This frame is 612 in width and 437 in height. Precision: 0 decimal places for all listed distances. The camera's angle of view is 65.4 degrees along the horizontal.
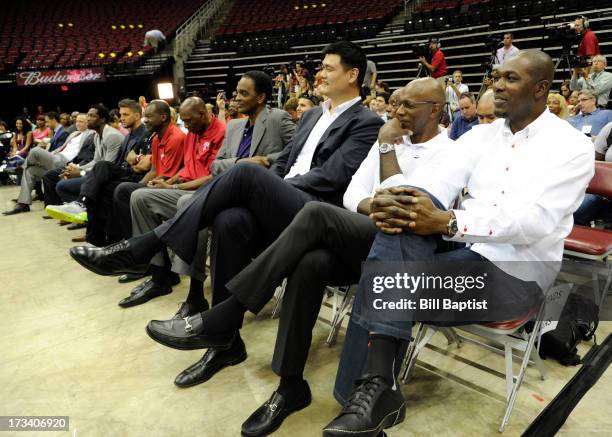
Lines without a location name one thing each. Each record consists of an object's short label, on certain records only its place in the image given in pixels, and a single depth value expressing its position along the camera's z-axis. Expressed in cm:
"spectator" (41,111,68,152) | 637
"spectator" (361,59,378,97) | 689
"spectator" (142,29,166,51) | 1387
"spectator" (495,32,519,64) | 764
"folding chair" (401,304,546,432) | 155
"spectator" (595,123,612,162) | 345
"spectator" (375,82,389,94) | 712
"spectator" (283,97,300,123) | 542
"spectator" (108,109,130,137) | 486
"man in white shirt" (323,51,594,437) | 138
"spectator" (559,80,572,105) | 636
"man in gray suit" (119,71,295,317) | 291
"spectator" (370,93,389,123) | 586
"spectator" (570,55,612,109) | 575
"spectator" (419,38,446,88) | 847
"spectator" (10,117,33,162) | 767
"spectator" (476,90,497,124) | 309
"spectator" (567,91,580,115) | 502
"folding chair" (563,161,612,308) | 223
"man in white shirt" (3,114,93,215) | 551
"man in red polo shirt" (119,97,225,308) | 291
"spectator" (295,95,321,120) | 445
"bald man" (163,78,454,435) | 163
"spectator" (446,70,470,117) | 722
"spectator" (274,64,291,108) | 955
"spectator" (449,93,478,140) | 436
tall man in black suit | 193
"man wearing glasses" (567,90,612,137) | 439
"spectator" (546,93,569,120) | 401
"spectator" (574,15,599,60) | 700
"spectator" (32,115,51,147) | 793
